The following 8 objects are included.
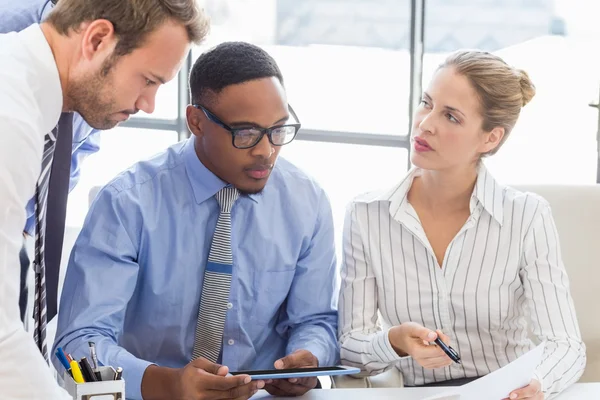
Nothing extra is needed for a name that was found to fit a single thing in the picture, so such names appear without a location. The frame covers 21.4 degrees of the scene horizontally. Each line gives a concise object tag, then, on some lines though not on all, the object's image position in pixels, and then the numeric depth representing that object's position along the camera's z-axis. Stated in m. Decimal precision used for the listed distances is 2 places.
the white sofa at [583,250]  2.63
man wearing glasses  2.37
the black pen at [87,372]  2.01
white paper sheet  2.15
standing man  1.90
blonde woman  2.50
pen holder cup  1.98
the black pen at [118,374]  2.00
